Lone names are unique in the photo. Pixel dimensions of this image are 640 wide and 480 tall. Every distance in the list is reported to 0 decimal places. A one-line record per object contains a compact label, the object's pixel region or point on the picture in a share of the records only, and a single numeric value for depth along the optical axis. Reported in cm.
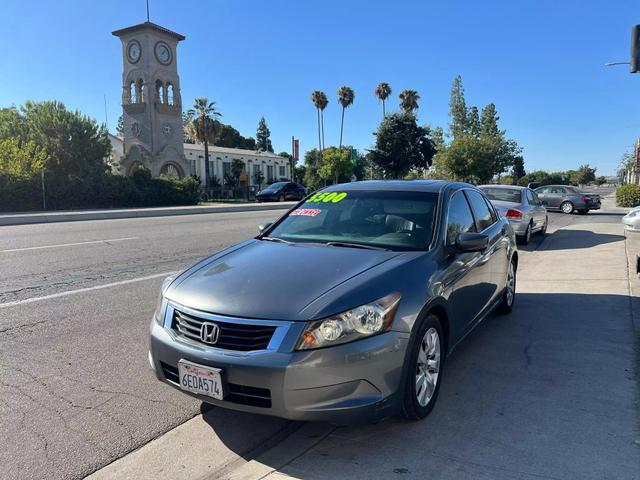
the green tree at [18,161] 2559
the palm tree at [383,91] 7125
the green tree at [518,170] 8931
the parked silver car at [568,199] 2473
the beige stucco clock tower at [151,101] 4625
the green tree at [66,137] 3684
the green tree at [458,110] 6856
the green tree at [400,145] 5291
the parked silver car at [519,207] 1199
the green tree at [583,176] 13762
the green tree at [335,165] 5616
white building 5965
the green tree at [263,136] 11581
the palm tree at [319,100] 7206
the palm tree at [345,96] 7169
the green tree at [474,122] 7031
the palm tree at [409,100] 6994
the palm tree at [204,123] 5162
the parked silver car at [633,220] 1280
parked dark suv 3805
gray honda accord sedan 276
